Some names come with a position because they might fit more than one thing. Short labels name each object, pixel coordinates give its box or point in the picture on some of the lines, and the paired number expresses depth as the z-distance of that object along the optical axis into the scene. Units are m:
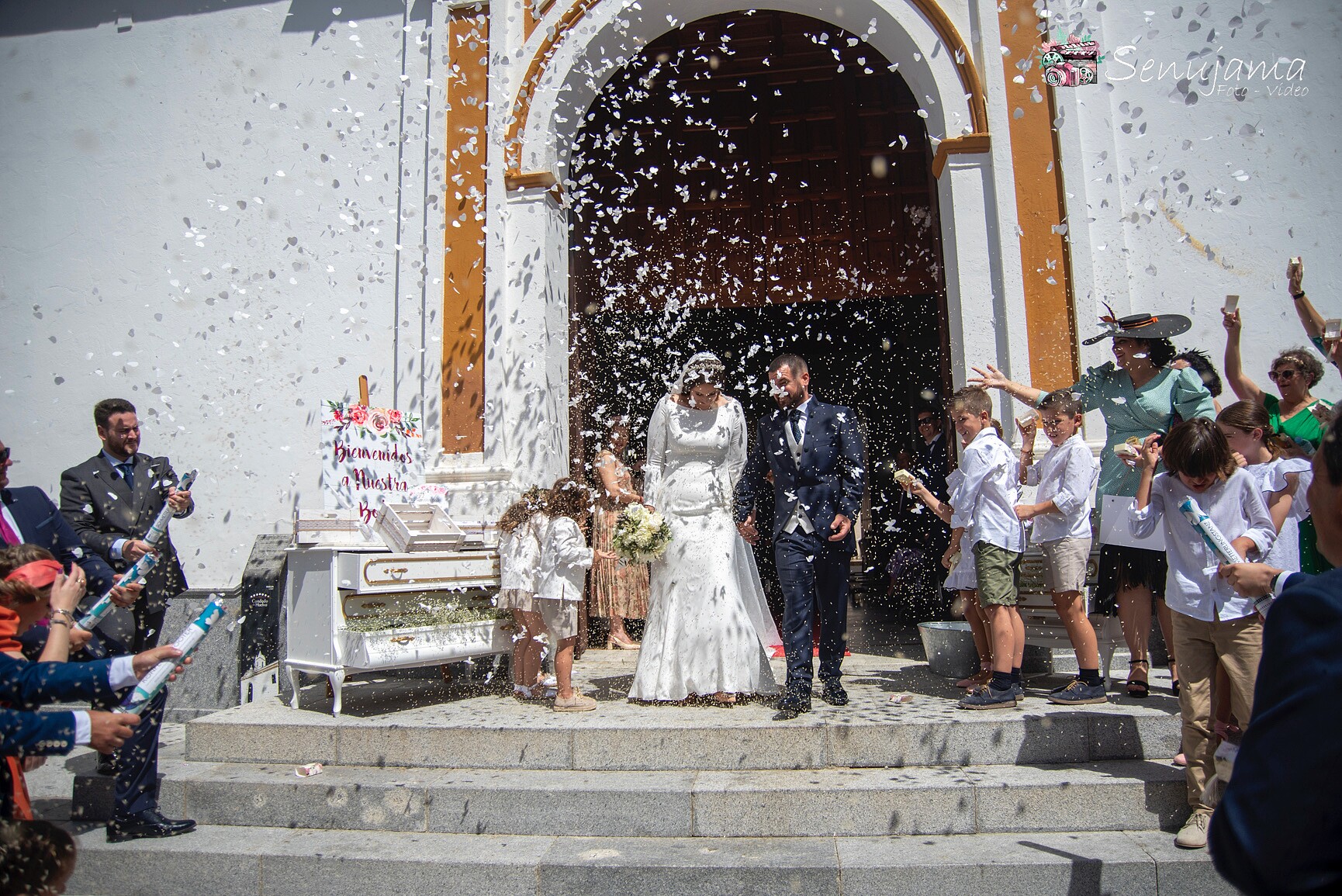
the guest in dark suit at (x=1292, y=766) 1.10
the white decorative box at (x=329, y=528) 5.27
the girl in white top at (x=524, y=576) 5.12
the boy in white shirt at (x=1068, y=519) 4.54
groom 4.59
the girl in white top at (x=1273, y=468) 3.64
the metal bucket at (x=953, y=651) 5.25
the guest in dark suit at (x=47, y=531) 4.27
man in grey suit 4.48
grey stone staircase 3.30
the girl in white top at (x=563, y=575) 4.86
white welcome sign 5.79
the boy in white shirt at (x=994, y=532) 4.32
